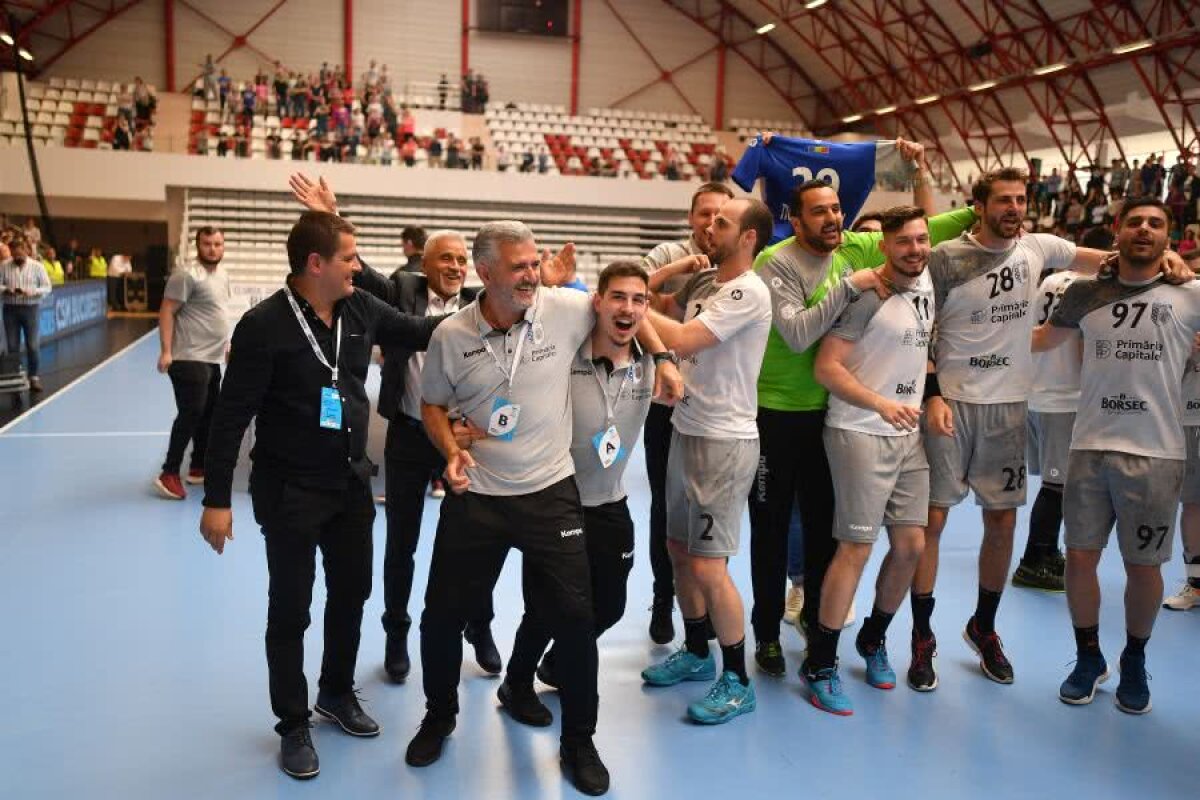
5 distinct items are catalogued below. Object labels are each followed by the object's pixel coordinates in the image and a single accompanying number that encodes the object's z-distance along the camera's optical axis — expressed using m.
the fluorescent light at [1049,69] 20.62
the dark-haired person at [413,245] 5.84
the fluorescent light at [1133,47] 18.14
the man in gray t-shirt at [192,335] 6.70
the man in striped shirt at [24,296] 10.75
